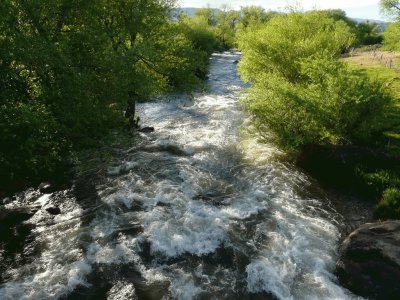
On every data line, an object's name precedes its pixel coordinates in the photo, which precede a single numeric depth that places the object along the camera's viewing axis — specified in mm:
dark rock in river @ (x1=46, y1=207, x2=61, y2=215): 18819
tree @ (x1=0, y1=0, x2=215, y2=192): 13898
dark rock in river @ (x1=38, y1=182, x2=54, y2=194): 21078
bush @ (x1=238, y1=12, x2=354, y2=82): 35219
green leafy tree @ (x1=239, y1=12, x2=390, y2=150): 22766
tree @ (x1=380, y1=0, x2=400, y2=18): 40844
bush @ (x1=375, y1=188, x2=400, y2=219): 18234
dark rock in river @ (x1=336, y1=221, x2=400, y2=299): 13844
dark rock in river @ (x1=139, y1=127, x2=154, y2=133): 32438
